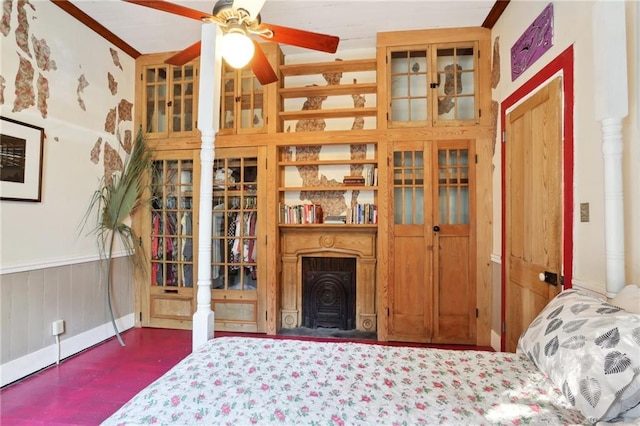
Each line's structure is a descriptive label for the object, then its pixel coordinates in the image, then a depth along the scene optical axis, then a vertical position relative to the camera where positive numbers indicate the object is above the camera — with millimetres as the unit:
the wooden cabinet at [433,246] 2955 -255
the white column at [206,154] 1883 +421
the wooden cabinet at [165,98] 3402 +1382
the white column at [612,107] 1342 +513
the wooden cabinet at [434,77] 2957 +1465
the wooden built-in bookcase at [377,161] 2949 +613
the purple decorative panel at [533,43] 2037 +1308
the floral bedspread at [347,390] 995 -652
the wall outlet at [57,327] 2508 -912
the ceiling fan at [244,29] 1586 +1085
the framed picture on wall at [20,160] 2180 +444
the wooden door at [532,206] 1907 +98
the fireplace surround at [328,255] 3234 -387
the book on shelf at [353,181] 3230 +419
